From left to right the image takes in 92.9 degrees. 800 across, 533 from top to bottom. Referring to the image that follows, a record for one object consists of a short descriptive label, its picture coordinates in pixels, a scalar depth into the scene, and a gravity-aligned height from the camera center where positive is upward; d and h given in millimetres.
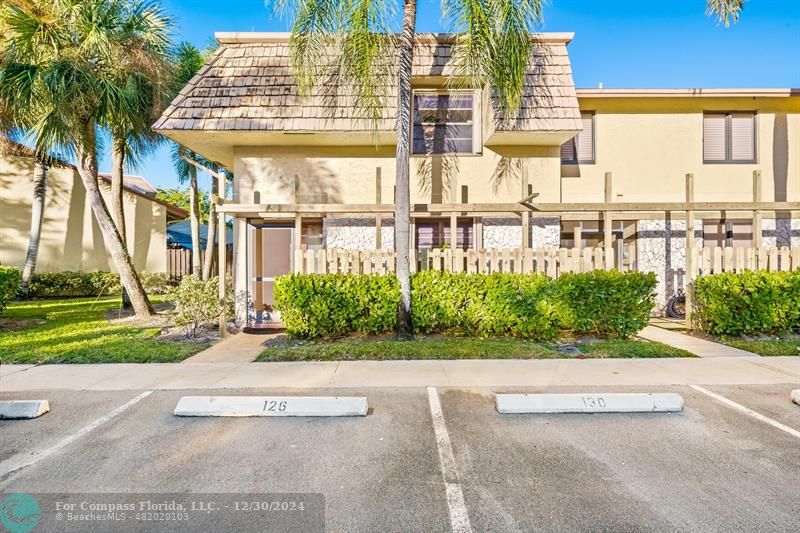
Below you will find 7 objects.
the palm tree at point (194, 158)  13810 +4691
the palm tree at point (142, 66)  9477 +5056
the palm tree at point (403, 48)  6637 +3956
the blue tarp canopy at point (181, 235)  23172 +1886
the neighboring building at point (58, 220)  16109 +2021
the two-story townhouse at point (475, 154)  8859 +2967
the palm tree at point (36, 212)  14602 +2058
